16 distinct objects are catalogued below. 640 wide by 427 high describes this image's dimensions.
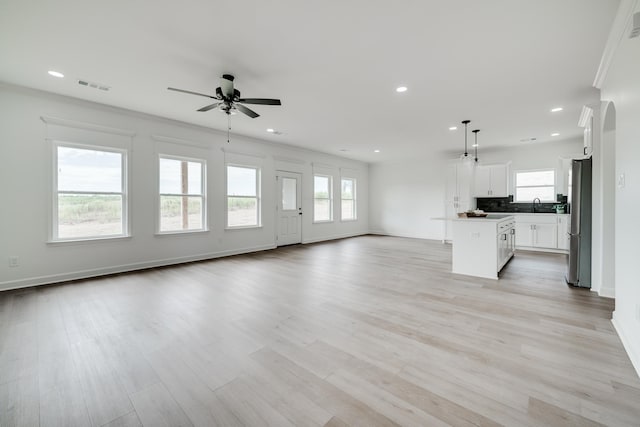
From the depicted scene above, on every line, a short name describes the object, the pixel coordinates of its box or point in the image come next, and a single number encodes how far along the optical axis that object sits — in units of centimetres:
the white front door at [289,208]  738
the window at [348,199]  953
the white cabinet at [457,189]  775
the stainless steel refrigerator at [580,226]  374
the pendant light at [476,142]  578
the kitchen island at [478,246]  420
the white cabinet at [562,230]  633
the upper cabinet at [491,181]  742
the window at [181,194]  524
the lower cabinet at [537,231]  650
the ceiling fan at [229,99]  332
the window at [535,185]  701
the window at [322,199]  844
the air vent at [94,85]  363
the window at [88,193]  414
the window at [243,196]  631
